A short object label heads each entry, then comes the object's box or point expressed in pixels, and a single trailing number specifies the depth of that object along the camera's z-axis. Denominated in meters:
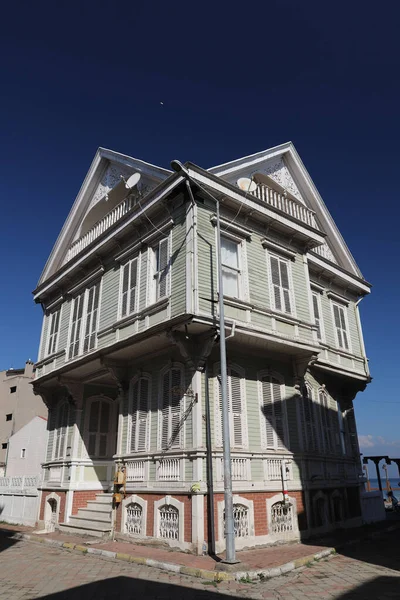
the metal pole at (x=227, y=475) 9.61
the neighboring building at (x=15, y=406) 40.12
